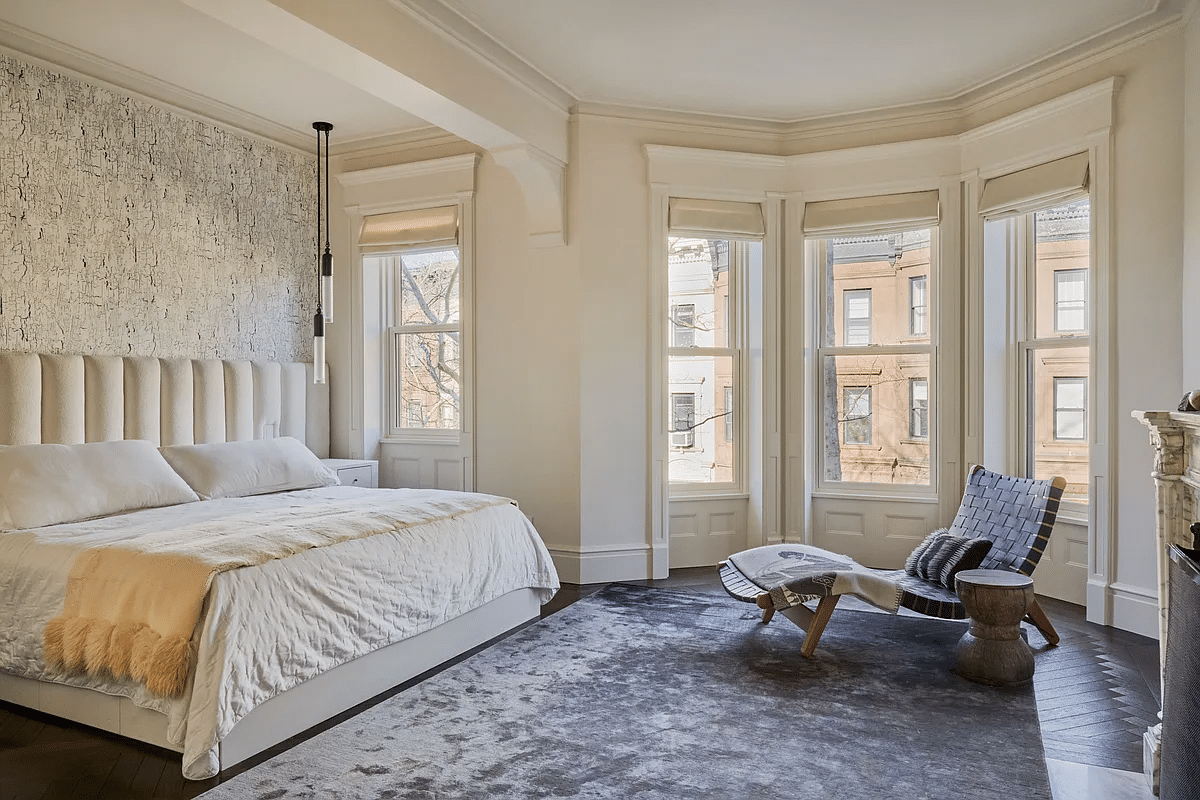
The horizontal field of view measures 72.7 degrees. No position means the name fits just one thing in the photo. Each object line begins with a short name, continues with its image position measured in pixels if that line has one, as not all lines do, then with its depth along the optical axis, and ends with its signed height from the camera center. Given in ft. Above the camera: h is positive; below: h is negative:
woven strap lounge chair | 11.71 -2.80
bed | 8.61 -2.47
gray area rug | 8.16 -3.98
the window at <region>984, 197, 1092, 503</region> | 14.98 +1.01
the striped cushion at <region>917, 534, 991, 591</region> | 12.05 -2.59
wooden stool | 10.73 -3.27
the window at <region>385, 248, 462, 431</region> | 18.39 +1.05
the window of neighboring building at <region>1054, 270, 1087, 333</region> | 14.97 +1.56
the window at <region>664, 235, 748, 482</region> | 18.02 +0.50
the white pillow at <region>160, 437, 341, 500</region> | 13.70 -1.43
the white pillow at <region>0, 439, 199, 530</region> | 10.75 -1.38
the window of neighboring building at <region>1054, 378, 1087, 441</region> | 14.97 -0.44
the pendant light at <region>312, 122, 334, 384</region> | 14.19 +1.23
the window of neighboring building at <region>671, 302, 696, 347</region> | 18.08 +1.28
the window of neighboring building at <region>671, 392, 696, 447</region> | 18.10 -0.76
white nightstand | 17.11 -1.82
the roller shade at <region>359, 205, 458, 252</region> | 17.70 +3.46
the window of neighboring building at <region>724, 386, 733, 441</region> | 18.11 -0.63
